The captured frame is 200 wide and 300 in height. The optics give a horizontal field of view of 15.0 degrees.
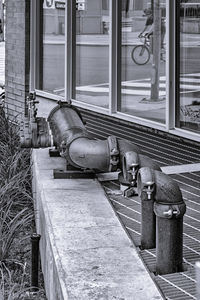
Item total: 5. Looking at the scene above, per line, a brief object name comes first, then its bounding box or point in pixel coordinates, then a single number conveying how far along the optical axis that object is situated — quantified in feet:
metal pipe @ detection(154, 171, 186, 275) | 14.90
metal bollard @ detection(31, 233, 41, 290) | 18.16
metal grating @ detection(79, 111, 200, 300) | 14.49
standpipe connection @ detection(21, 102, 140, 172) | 19.51
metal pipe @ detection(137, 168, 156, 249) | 16.34
